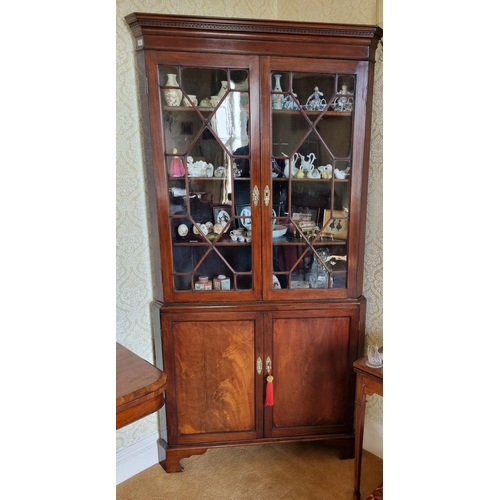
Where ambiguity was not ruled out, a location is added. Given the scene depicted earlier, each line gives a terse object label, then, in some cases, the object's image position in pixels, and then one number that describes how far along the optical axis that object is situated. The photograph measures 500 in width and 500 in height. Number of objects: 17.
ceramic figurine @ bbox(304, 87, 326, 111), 1.73
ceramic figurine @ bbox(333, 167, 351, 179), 1.79
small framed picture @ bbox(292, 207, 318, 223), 1.82
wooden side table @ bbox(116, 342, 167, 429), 1.13
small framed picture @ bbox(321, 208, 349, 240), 1.83
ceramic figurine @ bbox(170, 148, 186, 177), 1.73
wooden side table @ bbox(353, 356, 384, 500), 1.59
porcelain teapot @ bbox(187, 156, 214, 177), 1.75
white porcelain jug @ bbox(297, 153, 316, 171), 1.79
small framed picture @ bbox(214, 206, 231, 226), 1.80
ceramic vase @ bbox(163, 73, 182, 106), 1.65
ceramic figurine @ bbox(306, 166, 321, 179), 1.81
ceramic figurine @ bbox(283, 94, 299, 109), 1.71
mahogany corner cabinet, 1.65
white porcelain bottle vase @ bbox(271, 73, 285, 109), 1.68
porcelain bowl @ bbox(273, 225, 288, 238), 1.81
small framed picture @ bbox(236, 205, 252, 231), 1.78
